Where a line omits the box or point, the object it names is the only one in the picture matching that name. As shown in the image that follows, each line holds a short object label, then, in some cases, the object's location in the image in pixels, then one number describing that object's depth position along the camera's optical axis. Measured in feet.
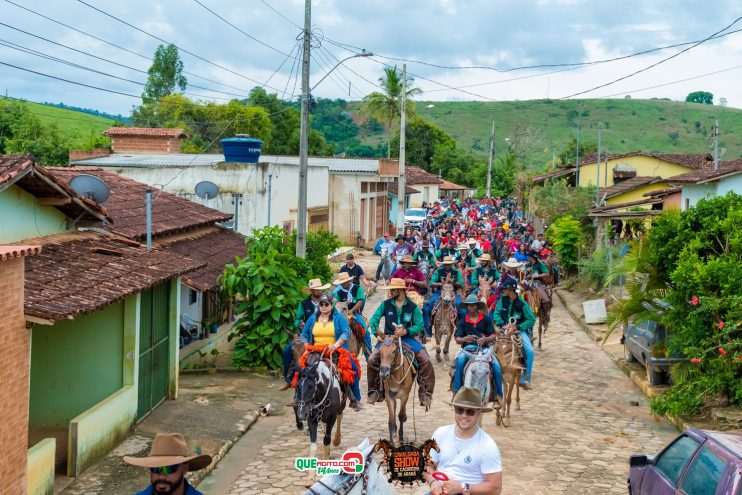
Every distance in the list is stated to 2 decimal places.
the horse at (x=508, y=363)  44.39
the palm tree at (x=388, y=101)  220.64
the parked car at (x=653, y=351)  52.80
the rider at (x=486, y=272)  67.46
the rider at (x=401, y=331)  39.25
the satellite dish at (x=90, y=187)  46.65
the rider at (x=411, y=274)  59.43
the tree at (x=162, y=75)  273.95
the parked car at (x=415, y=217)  178.00
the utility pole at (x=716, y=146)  89.63
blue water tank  94.32
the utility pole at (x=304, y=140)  68.59
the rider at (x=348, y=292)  53.62
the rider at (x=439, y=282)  62.13
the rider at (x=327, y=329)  39.81
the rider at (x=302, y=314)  42.52
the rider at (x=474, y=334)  39.93
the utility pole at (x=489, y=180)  249.14
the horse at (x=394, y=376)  38.22
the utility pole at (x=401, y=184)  123.34
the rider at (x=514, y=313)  46.52
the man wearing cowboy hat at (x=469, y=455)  20.75
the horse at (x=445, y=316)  60.29
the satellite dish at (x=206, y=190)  75.46
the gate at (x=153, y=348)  44.19
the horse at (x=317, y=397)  34.91
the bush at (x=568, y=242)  110.01
